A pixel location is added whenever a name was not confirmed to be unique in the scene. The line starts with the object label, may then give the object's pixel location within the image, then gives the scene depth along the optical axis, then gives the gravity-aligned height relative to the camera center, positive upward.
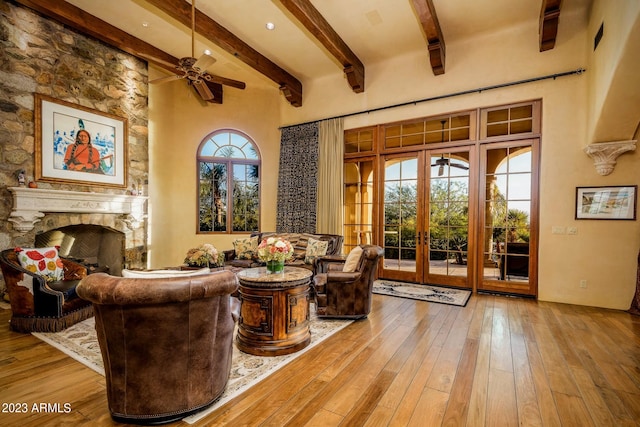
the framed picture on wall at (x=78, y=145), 4.50 +0.99
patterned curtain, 6.48 +0.65
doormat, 4.51 -1.29
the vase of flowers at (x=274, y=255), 3.12 -0.46
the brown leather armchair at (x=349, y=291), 3.64 -0.96
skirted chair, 3.16 -0.99
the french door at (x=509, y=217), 4.70 -0.08
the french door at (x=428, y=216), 5.21 -0.09
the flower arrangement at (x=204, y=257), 4.26 -0.67
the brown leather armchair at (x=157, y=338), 1.67 -0.75
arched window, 6.95 +0.59
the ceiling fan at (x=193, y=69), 3.73 +1.78
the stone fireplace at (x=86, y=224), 4.29 -0.27
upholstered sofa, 4.94 -0.70
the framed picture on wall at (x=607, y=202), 4.07 +0.15
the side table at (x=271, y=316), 2.76 -0.97
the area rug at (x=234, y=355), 2.18 -1.29
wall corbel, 3.97 +0.81
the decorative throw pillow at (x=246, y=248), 5.33 -0.68
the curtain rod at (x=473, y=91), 4.42 +1.97
